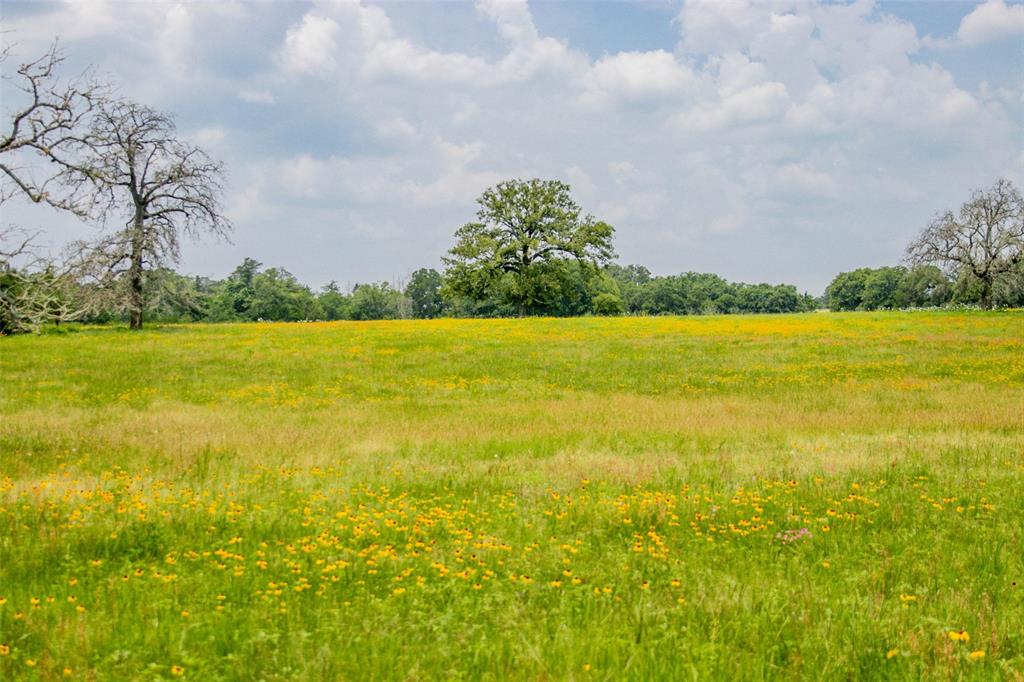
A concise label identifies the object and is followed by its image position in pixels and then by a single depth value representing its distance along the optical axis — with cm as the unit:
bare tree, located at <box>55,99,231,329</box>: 4212
